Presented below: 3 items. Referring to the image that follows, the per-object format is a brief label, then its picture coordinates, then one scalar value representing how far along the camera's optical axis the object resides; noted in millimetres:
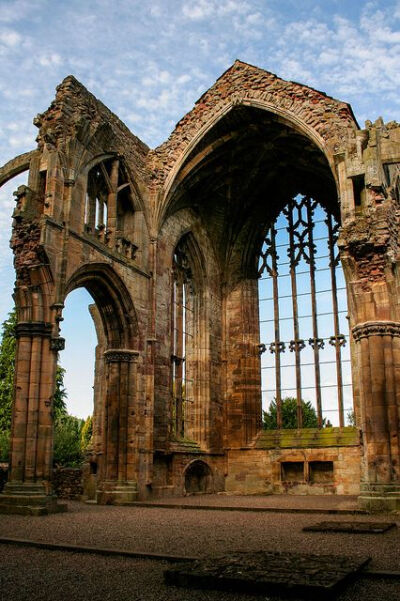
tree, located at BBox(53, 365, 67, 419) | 30953
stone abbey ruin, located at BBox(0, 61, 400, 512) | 11398
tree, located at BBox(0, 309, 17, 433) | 28402
